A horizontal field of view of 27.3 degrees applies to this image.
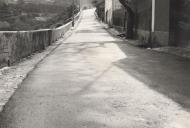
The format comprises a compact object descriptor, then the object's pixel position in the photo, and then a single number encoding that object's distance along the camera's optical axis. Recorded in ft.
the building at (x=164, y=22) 59.98
